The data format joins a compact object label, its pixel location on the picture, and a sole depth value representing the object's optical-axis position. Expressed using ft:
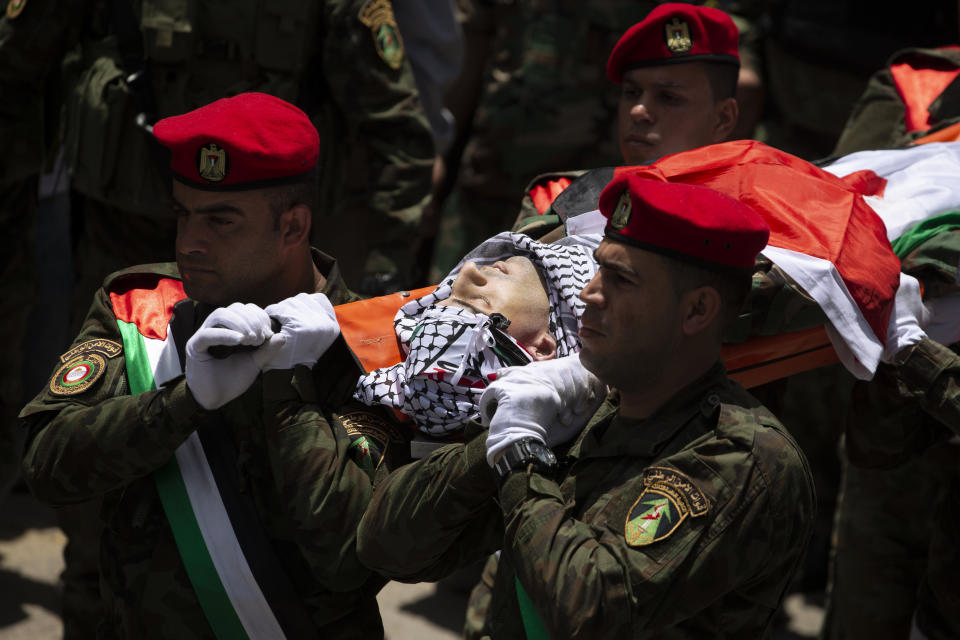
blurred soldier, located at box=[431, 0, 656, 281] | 43.16
